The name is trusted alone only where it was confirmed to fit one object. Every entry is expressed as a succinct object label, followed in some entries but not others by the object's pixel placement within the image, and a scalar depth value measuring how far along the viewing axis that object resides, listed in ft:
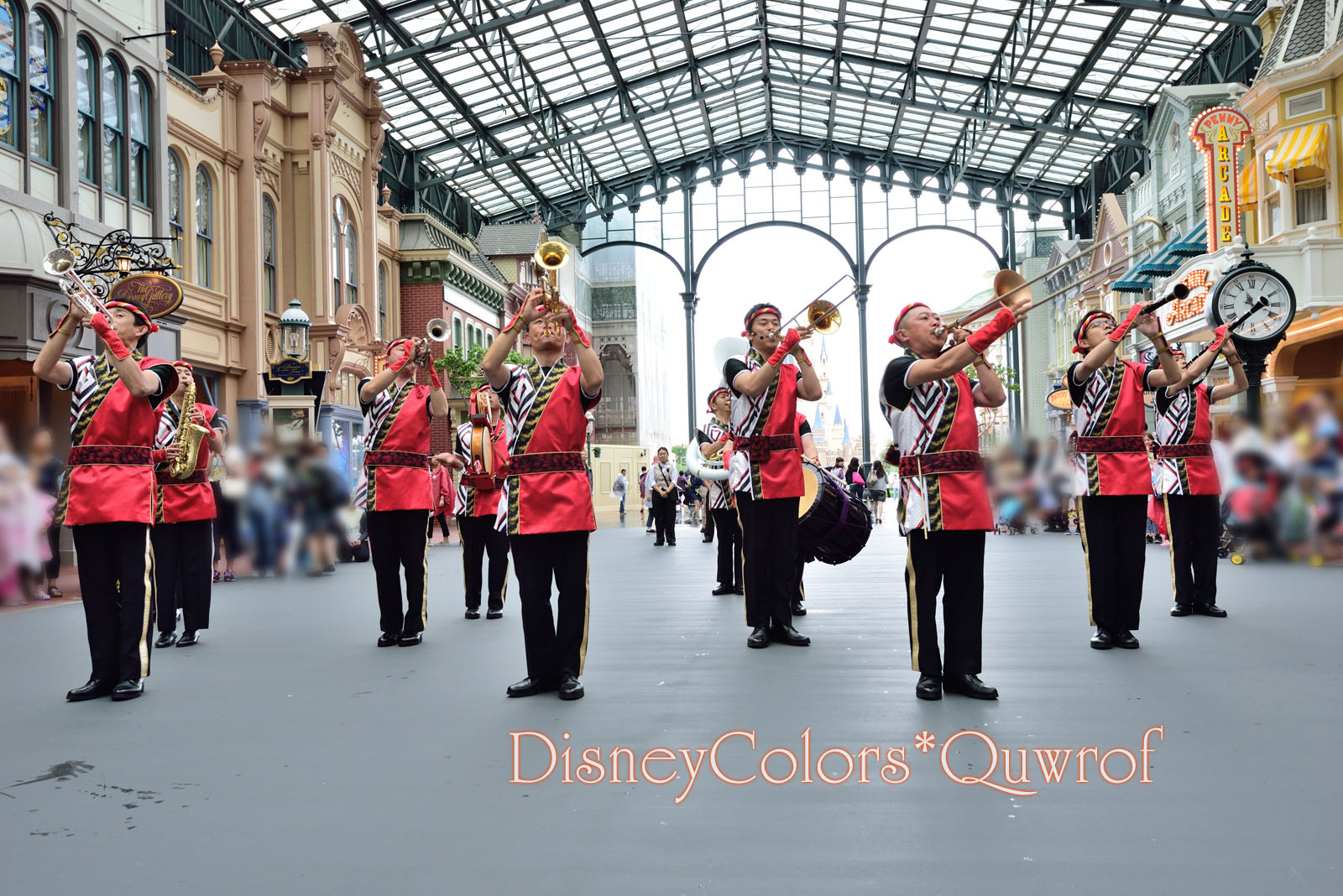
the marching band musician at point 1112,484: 20.79
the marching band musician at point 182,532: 23.22
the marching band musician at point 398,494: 23.18
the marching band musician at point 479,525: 28.09
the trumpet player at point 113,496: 17.35
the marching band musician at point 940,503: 16.44
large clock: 31.24
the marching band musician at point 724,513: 32.32
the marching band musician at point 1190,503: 25.23
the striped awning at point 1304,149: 58.65
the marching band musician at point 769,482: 21.79
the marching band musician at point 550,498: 17.10
